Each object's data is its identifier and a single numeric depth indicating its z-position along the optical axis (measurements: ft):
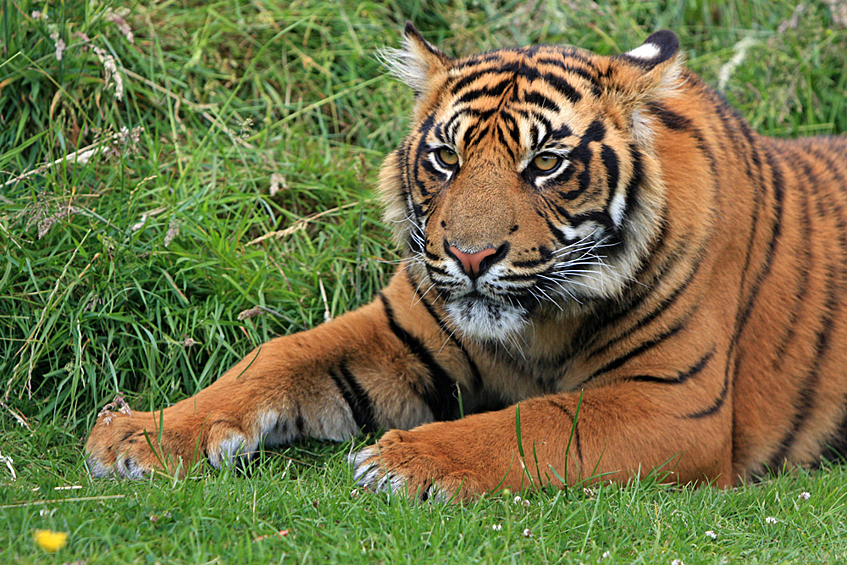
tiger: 28.87
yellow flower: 28.05
